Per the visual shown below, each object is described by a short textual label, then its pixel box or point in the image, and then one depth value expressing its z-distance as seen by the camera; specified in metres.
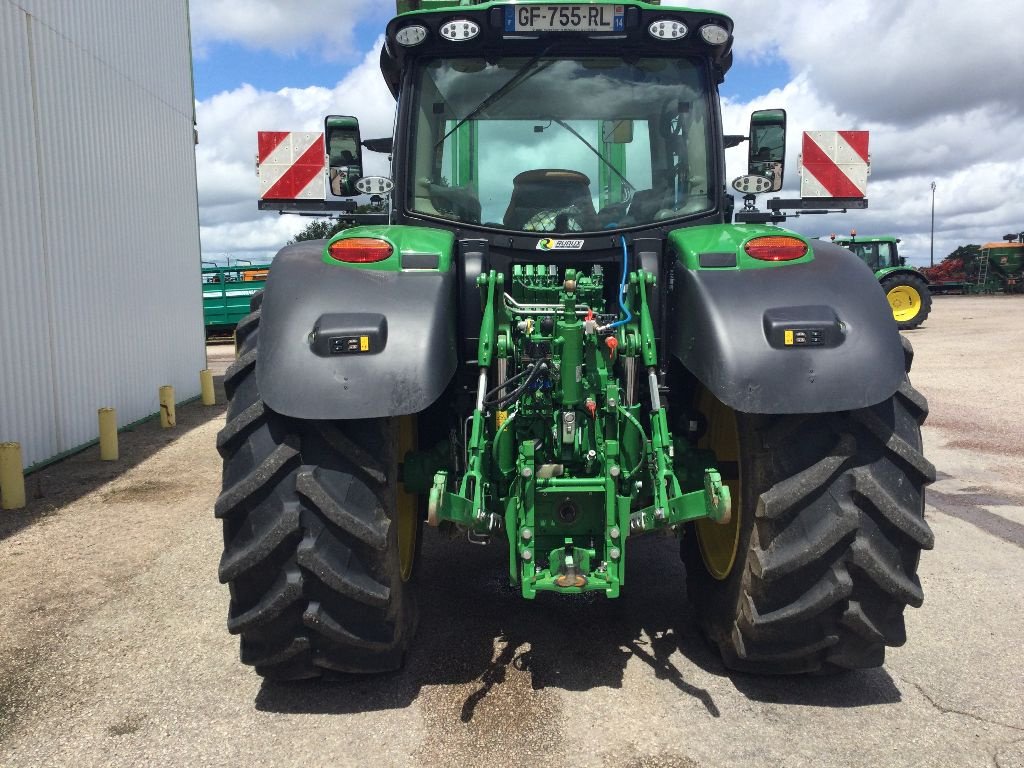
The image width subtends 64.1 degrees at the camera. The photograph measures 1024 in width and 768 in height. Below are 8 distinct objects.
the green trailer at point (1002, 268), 36.03
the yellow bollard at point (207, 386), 11.13
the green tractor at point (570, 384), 2.63
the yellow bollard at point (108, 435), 7.55
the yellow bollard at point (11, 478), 5.85
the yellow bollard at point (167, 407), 9.43
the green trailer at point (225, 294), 22.47
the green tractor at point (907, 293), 19.44
